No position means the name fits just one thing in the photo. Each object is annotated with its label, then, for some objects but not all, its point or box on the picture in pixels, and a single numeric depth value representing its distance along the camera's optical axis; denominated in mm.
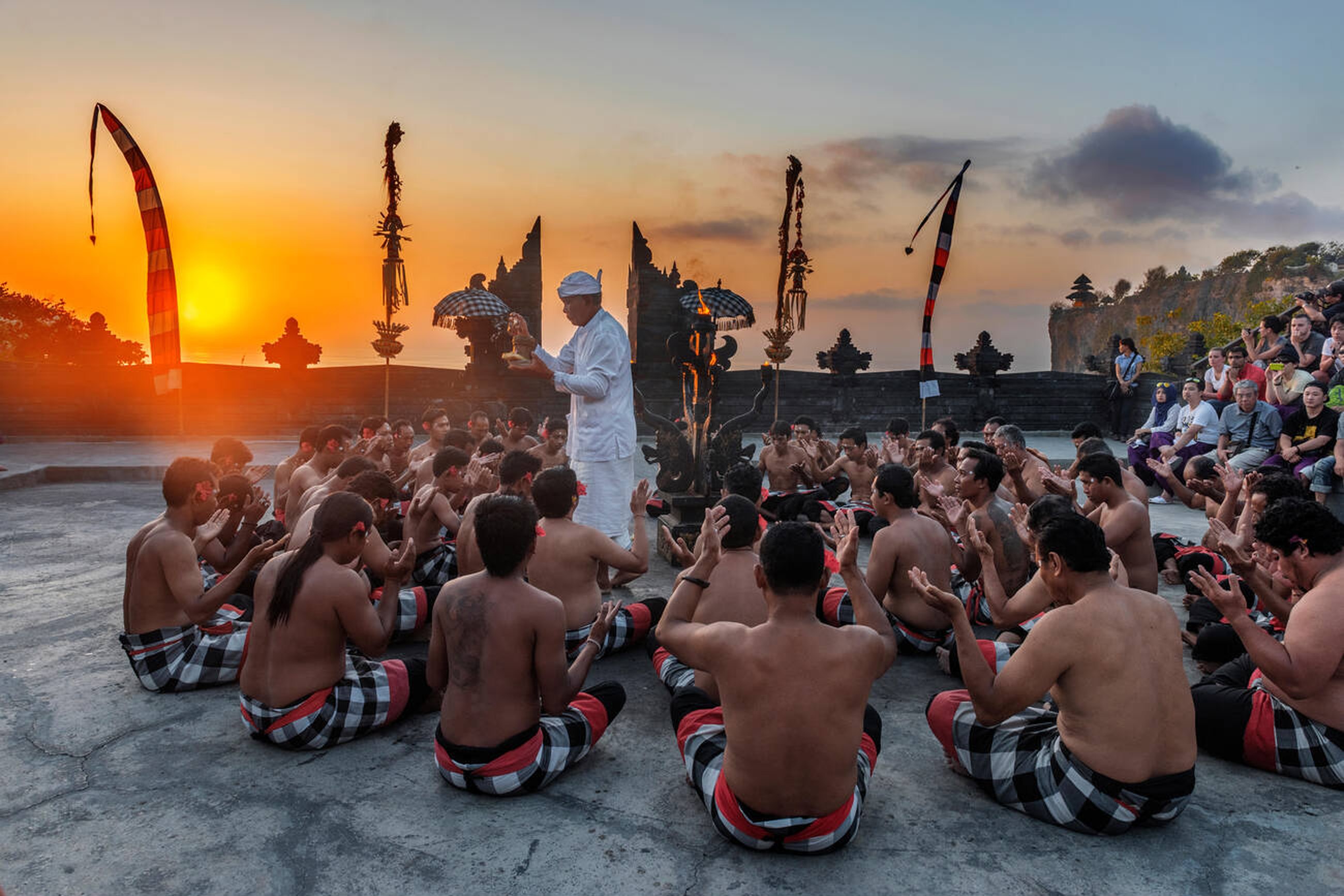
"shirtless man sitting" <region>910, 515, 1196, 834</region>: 2631
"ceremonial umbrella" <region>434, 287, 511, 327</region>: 18797
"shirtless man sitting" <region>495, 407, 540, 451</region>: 8078
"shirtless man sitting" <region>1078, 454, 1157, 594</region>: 4406
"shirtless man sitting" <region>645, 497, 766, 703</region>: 3500
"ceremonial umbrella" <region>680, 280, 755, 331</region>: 17016
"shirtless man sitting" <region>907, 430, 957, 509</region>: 6449
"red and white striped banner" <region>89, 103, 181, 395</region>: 9461
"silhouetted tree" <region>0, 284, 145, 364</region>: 29266
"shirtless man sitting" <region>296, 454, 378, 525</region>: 4930
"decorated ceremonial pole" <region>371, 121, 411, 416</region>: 11391
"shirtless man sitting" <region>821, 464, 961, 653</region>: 4316
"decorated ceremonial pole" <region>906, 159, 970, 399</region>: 12133
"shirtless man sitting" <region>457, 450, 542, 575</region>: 4590
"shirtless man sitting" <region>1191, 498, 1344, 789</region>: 2918
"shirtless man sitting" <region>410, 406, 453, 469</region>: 7422
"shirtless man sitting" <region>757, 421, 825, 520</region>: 8734
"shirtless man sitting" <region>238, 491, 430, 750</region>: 3270
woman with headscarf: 11945
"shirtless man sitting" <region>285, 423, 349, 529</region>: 5672
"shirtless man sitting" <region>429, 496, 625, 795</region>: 2949
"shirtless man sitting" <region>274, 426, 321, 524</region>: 6398
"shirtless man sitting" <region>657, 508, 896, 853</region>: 2508
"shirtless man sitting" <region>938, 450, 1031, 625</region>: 4637
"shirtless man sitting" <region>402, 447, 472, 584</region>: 5273
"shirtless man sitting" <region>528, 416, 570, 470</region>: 7949
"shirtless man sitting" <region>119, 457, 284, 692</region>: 3863
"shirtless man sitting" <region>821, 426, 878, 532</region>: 8242
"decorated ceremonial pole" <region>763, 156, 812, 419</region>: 12297
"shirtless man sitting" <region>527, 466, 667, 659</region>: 4293
